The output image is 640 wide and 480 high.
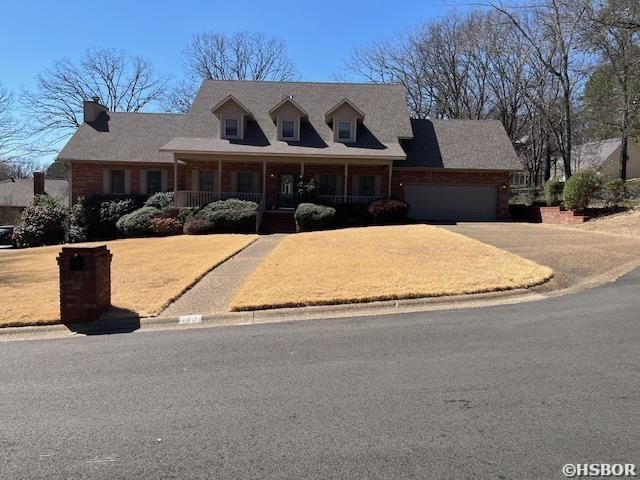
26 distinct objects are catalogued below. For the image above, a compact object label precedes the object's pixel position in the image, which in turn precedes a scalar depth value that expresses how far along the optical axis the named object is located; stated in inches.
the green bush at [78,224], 969.5
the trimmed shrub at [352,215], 923.8
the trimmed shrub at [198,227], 847.7
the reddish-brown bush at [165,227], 872.9
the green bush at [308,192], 939.3
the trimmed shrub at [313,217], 872.9
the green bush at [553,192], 980.6
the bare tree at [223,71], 1921.8
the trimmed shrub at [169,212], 908.0
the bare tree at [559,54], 1050.1
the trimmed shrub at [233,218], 856.9
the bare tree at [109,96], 1833.2
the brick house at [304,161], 987.0
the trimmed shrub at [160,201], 968.3
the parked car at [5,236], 1313.0
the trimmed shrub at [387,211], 916.6
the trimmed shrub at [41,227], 964.6
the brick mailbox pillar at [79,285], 304.2
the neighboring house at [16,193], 2078.0
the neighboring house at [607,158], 1581.0
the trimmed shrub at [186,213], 901.6
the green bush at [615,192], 851.4
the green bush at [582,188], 845.8
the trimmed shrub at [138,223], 891.4
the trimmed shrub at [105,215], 970.1
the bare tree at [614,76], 725.3
